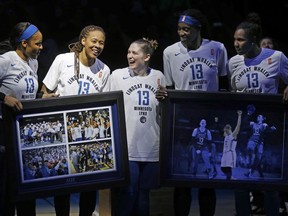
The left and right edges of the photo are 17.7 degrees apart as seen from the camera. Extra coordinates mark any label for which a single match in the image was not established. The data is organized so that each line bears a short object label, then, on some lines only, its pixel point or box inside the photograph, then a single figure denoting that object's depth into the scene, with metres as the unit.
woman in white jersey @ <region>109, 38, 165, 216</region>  8.02
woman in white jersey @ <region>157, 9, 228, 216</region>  8.18
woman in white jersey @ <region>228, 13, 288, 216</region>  8.23
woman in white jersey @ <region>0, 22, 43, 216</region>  7.75
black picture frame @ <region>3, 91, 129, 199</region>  7.64
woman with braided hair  7.98
